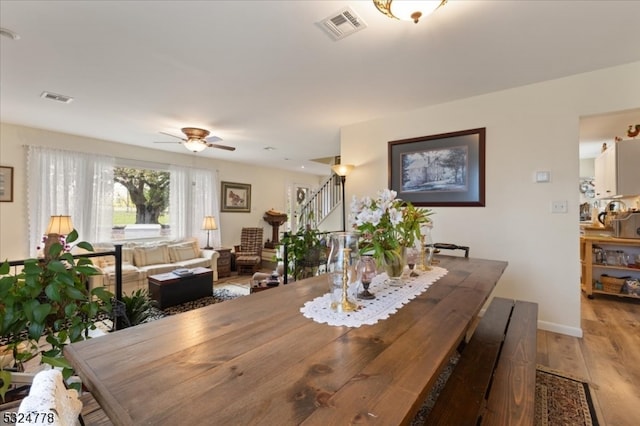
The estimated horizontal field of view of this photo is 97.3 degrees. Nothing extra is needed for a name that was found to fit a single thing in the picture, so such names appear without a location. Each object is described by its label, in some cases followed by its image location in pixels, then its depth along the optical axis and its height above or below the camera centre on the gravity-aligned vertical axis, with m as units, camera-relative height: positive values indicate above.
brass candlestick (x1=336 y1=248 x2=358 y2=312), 1.17 -0.29
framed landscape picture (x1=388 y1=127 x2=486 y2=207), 3.17 +0.55
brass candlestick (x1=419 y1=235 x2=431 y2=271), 1.98 -0.33
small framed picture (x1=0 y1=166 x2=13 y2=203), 3.91 +0.41
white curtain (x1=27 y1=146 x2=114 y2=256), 4.14 +0.35
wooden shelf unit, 3.65 -0.69
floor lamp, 4.09 +0.65
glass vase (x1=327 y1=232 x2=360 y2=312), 1.18 -0.24
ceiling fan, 3.84 +1.05
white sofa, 4.19 -0.82
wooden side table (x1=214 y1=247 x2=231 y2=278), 5.77 -1.02
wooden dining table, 0.57 -0.40
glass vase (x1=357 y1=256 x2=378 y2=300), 1.30 -0.28
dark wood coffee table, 3.69 -1.02
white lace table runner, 1.07 -0.40
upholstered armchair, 6.07 -0.88
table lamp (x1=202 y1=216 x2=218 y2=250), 5.94 -0.23
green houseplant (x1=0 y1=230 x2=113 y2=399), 1.27 -0.42
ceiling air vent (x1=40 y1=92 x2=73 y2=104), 3.01 +1.28
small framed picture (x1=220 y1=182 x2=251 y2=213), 6.74 +0.41
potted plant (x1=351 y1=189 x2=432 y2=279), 1.41 -0.08
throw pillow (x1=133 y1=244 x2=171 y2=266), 4.70 -0.72
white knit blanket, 0.50 -0.36
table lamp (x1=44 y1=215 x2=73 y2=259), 3.74 -0.17
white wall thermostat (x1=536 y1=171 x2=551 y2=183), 2.76 +0.37
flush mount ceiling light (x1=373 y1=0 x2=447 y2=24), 1.45 +1.09
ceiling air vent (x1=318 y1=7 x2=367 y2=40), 1.82 +1.29
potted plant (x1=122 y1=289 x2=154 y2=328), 2.48 -0.85
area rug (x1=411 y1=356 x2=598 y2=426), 1.60 -1.17
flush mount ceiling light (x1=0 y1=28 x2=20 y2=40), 1.96 +1.28
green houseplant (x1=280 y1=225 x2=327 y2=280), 3.74 -0.53
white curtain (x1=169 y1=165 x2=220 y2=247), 5.80 +0.26
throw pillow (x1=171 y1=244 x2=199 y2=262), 5.20 -0.75
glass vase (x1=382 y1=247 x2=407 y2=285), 1.48 -0.28
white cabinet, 3.42 +0.57
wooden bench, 1.04 -0.74
